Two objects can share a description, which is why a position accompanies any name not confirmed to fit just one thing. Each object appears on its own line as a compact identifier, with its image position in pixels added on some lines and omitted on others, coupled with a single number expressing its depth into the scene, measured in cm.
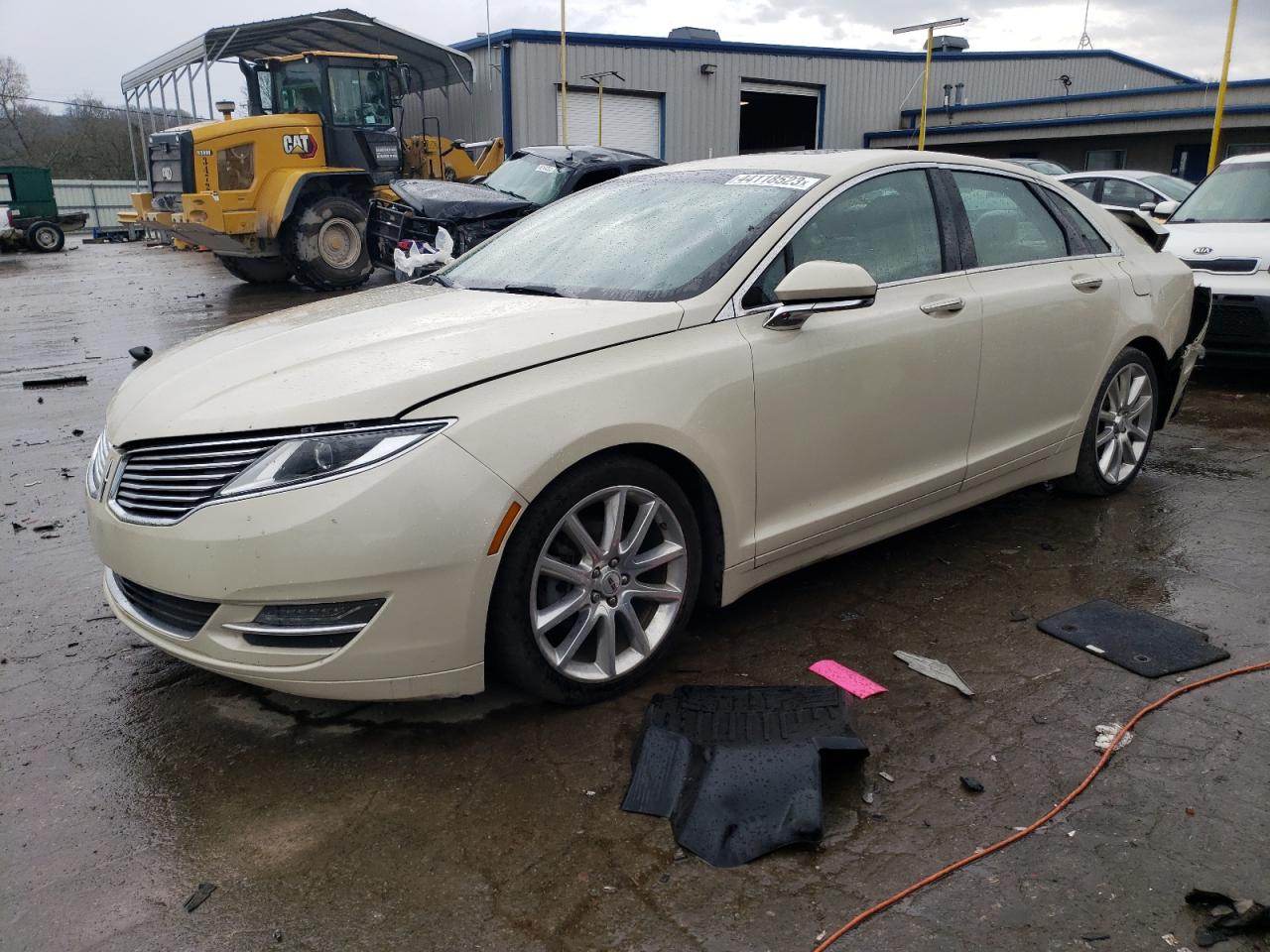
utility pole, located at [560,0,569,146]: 2269
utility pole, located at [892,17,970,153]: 1830
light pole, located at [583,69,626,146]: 2460
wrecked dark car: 1174
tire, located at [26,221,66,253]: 2619
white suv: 718
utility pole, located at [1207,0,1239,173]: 1444
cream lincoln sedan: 262
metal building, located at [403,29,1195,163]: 2545
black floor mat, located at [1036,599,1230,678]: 330
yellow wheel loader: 1416
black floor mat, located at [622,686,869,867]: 245
